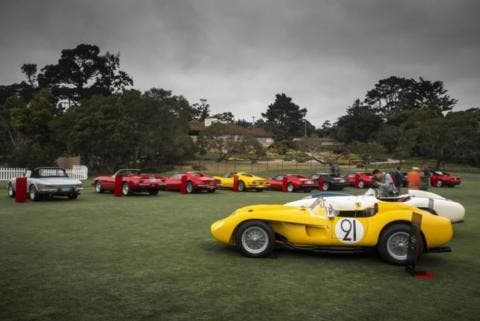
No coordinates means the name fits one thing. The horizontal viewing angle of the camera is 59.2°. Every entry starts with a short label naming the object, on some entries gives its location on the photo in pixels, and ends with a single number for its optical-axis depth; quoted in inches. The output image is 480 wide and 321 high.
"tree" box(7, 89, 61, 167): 1593.3
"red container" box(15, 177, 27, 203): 621.9
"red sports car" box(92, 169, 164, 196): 748.0
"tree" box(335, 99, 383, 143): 2940.5
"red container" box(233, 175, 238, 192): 926.4
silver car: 631.2
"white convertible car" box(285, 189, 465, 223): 351.6
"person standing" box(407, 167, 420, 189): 515.5
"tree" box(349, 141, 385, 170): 2033.7
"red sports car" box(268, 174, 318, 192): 940.0
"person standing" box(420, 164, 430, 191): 591.5
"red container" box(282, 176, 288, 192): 951.8
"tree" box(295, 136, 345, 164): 2432.8
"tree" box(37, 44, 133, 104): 2377.0
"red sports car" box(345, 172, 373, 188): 1083.9
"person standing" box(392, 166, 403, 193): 614.9
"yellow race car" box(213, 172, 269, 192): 917.8
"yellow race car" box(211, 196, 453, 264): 276.8
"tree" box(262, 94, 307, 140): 4104.3
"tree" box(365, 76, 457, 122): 3540.8
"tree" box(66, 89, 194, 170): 1473.9
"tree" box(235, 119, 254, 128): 4735.7
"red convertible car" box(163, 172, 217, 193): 840.9
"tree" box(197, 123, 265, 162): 2030.0
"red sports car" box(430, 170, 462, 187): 1106.7
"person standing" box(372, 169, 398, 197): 412.5
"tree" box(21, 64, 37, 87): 3061.0
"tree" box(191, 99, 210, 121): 3843.0
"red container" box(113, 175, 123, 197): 745.1
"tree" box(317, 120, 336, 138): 3413.4
